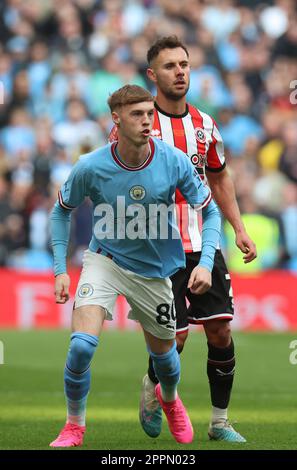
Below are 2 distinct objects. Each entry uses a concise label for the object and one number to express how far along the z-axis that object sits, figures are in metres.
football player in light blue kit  15.04
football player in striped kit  16.67
